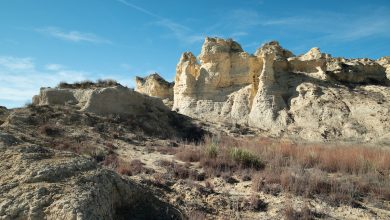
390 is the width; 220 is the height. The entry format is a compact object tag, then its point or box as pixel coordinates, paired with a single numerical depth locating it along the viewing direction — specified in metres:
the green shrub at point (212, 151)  12.09
